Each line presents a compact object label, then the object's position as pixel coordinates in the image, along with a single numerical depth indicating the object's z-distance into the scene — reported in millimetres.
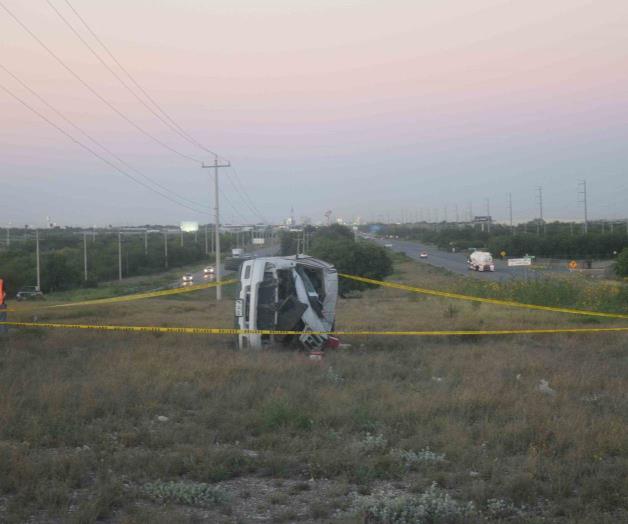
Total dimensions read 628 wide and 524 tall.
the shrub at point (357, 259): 54062
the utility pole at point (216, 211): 59312
